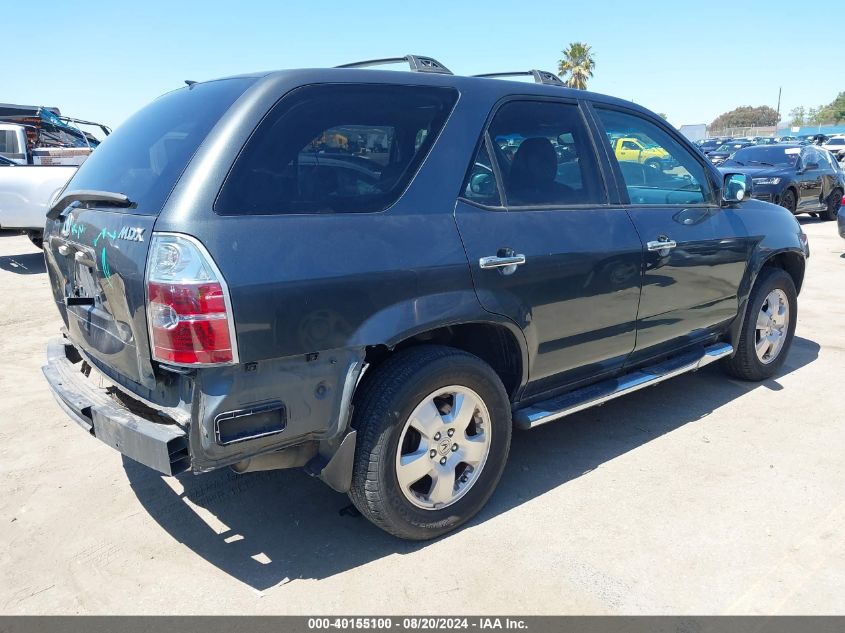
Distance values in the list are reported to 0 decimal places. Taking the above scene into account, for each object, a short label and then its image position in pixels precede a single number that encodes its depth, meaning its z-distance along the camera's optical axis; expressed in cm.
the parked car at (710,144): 3592
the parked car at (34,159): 970
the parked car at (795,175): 1365
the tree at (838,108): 8076
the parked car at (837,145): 3316
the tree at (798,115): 9169
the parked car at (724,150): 2619
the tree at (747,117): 9562
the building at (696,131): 4750
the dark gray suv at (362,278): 232
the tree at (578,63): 4934
